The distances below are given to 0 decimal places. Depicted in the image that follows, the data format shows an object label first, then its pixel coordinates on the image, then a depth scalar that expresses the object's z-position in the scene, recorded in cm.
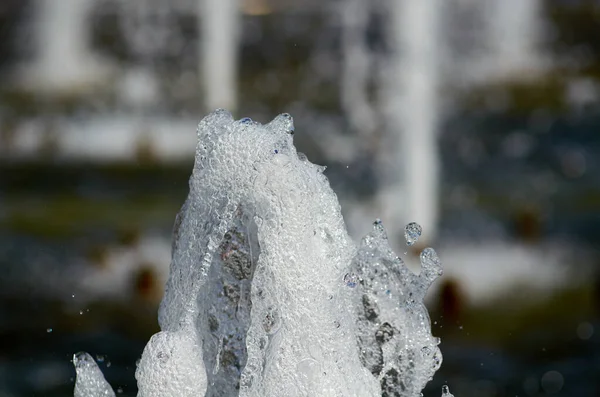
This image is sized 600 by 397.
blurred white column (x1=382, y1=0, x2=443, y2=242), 721
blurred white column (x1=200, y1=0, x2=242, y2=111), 1123
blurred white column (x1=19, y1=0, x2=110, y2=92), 1188
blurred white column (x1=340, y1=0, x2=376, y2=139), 1028
